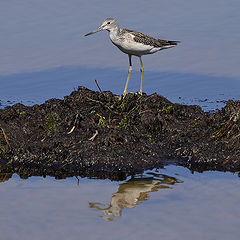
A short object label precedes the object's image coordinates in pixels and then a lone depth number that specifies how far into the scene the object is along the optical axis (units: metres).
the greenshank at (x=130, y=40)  20.17
